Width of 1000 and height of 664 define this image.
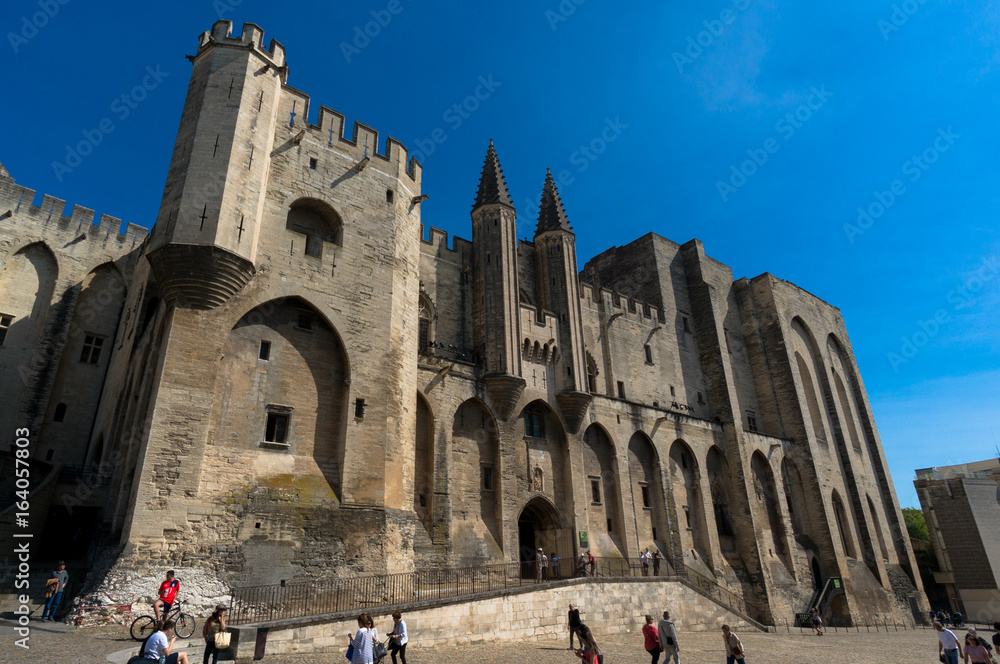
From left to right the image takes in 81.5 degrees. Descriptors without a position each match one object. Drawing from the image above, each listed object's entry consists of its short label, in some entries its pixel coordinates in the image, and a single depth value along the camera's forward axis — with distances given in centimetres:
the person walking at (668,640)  1197
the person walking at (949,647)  1211
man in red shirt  1091
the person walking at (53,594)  1229
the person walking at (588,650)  1096
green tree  6259
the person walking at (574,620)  1574
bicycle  1128
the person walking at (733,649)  1096
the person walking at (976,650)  1141
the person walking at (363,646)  886
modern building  4456
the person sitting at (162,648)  728
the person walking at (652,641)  1238
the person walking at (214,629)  937
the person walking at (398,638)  1109
